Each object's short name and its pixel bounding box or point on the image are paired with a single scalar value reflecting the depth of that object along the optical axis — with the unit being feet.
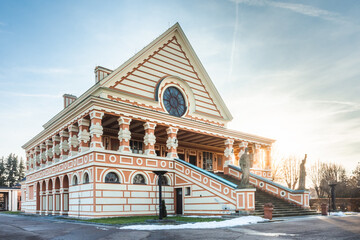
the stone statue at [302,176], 84.07
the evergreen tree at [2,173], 324.76
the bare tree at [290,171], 203.92
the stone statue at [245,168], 69.26
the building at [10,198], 192.65
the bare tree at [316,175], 224.94
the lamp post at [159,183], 63.40
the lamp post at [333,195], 87.61
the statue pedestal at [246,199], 67.10
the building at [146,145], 75.51
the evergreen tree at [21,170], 331.06
